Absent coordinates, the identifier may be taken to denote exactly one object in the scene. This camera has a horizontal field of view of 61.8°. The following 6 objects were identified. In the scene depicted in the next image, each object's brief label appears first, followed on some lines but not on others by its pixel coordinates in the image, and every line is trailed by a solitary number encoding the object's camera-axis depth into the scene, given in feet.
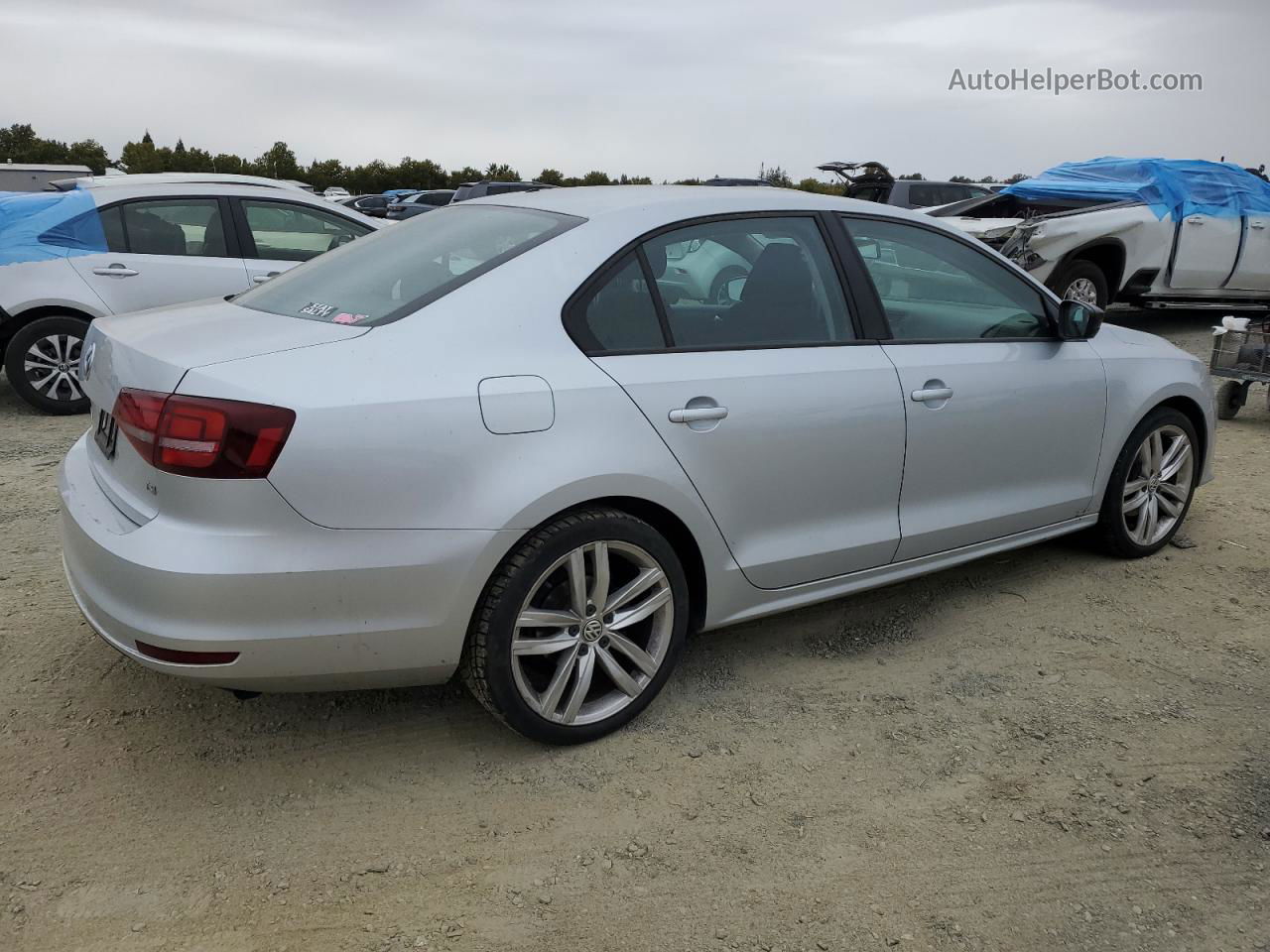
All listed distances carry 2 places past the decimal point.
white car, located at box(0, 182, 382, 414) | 22.90
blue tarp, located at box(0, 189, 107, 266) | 22.75
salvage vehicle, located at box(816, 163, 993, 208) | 48.08
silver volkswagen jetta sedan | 8.24
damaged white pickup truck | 33.35
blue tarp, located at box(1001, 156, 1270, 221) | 35.58
